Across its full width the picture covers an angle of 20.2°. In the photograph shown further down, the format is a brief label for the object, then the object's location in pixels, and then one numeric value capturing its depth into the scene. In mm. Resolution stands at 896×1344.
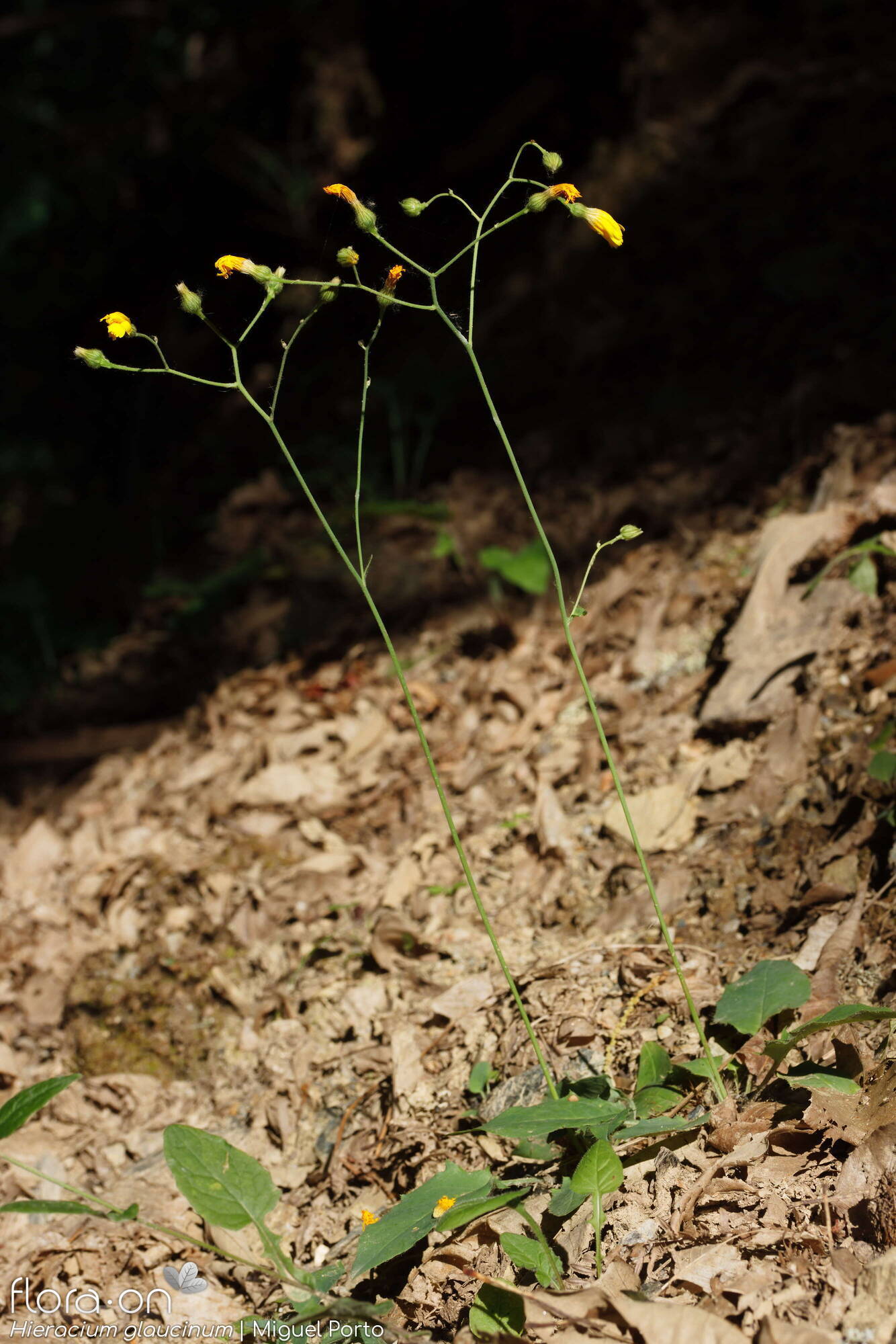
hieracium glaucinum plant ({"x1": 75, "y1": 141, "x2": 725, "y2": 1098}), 1028
